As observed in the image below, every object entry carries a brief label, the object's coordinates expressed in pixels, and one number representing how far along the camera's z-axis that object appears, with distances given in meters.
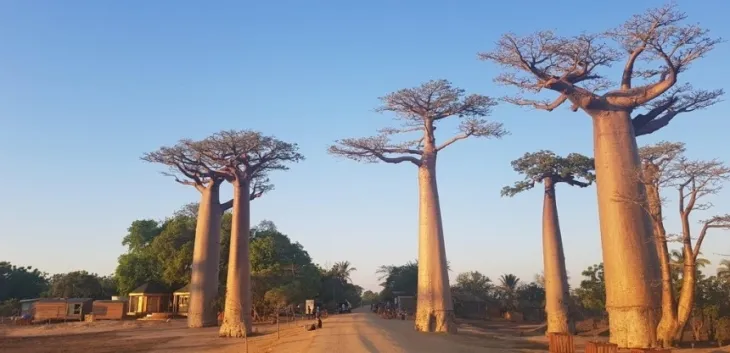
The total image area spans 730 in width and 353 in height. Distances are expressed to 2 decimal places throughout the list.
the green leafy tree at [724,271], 23.47
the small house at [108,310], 39.84
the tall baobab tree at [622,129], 14.61
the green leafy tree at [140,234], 50.97
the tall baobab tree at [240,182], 25.16
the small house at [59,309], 40.28
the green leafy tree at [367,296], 141.12
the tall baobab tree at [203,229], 30.30
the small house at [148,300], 42.66
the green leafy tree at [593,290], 29.84
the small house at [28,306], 41.67
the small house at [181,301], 41.18
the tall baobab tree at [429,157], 23.55
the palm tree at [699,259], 25.94
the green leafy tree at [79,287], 50.22
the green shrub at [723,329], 21.23
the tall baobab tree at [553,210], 25.86
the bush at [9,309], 48.96
